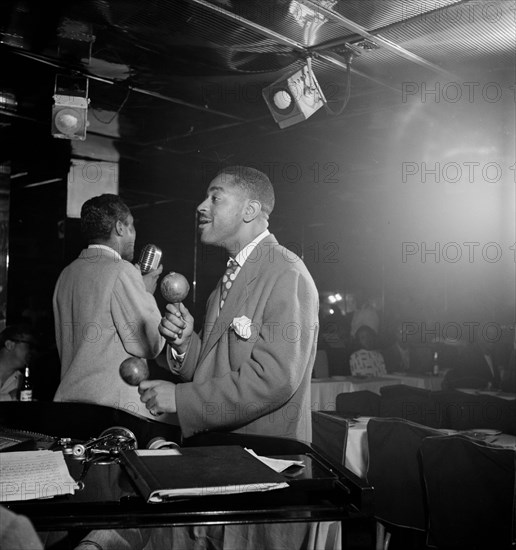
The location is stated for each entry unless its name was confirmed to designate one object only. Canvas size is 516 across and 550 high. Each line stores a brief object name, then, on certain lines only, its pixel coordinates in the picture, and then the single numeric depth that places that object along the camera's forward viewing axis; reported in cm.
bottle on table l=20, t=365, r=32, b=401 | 437
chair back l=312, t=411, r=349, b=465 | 377
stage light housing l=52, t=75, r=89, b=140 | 438
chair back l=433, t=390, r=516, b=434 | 423
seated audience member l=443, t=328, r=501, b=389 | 618
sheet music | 111
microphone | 351
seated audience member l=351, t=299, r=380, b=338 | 904
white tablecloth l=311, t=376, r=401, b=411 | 619
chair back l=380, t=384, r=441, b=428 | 436
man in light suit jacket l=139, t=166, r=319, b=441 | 198
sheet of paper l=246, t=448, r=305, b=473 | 131
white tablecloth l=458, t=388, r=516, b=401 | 564
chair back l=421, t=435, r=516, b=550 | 305
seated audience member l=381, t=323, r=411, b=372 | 779
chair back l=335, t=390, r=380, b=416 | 475
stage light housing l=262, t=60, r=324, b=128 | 423
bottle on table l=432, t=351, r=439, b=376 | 718
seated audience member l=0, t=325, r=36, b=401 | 441
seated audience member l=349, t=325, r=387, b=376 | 687
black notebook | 109
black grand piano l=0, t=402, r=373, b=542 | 103
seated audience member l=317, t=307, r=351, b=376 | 747
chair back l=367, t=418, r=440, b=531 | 341
